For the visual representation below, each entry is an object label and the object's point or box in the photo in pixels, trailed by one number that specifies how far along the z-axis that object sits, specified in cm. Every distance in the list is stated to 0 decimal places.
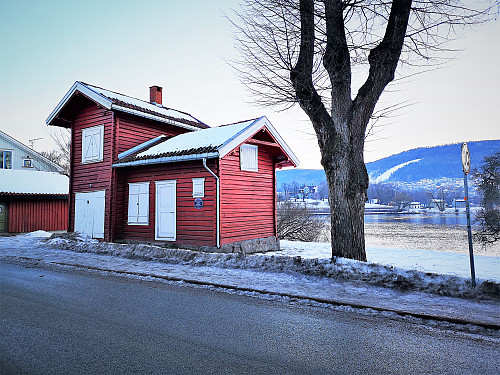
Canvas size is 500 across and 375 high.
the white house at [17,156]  3209
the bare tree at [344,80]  855
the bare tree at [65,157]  4092
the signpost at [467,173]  614
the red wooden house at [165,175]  1287
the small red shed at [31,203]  2305
